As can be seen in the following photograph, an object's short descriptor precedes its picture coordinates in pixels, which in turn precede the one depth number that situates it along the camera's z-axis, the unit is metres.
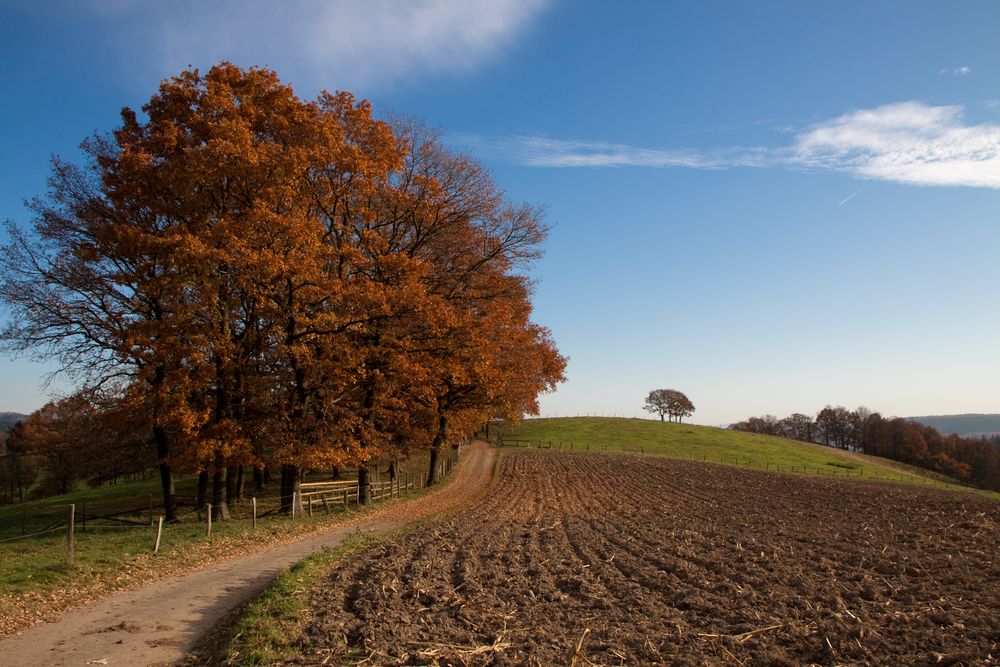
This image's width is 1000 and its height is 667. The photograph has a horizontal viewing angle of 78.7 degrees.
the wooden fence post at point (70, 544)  12.73
